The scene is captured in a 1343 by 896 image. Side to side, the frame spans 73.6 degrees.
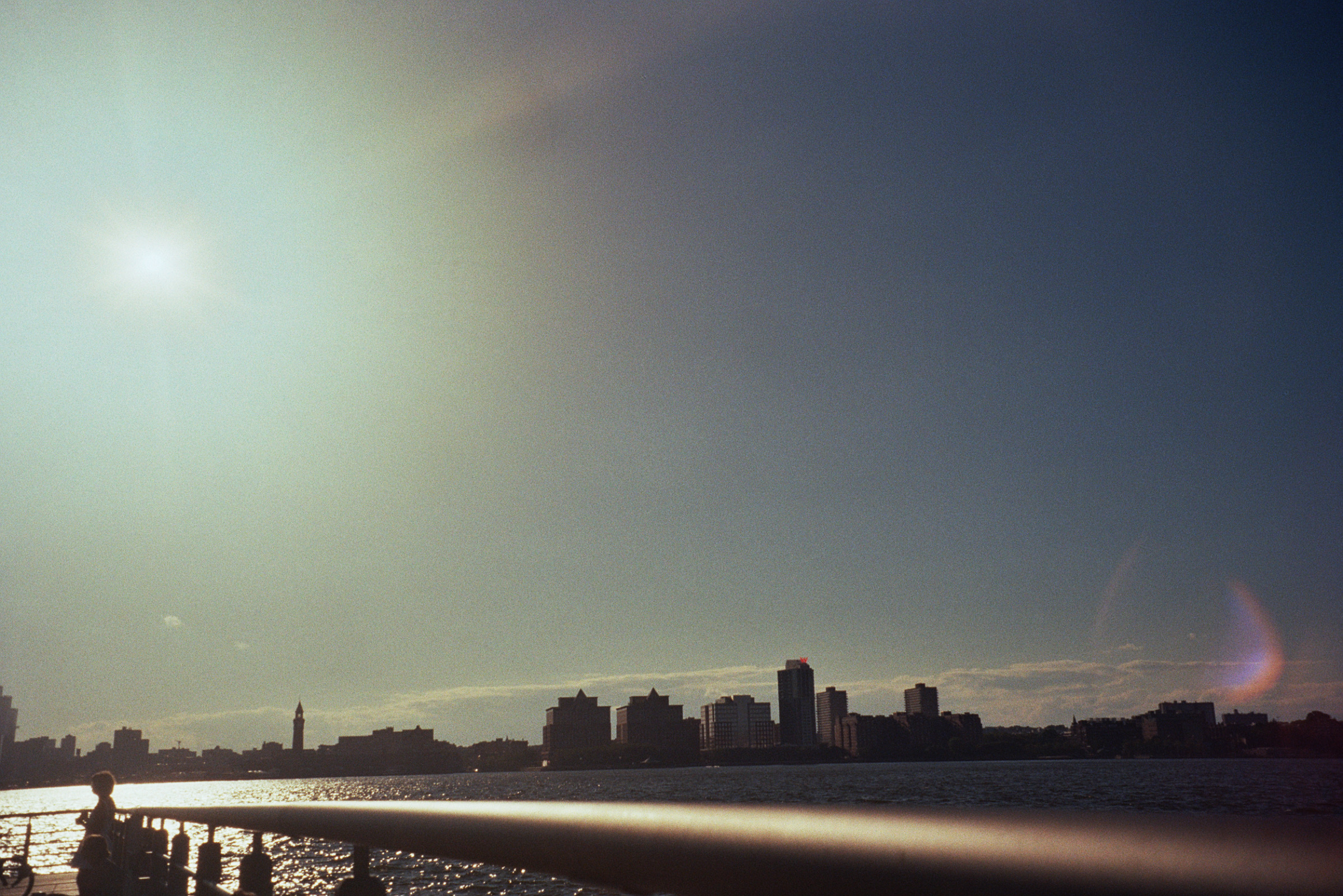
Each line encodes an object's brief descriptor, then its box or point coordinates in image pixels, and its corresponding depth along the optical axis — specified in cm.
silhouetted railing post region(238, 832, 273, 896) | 398
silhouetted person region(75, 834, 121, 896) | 703
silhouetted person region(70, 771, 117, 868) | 821
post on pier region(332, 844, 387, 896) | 279
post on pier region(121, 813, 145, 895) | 643
